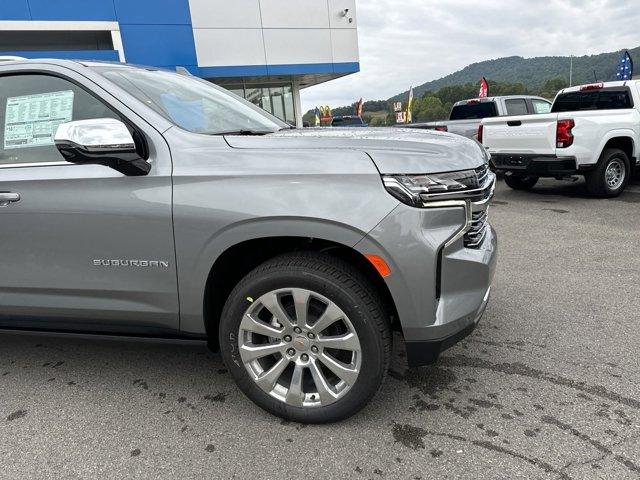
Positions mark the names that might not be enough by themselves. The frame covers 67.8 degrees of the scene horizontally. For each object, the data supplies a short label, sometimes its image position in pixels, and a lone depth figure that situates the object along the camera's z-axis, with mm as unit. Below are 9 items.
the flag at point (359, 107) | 33094
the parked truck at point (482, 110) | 11164
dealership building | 14391
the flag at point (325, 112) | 33706
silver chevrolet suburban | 2146
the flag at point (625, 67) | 20220
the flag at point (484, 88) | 24091
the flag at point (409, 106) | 24988
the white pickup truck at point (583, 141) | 7387
